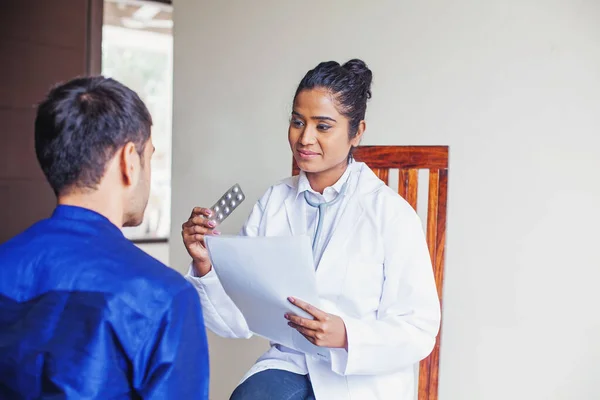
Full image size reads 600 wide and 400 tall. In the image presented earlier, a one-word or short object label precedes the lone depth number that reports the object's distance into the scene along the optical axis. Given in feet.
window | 17.35
